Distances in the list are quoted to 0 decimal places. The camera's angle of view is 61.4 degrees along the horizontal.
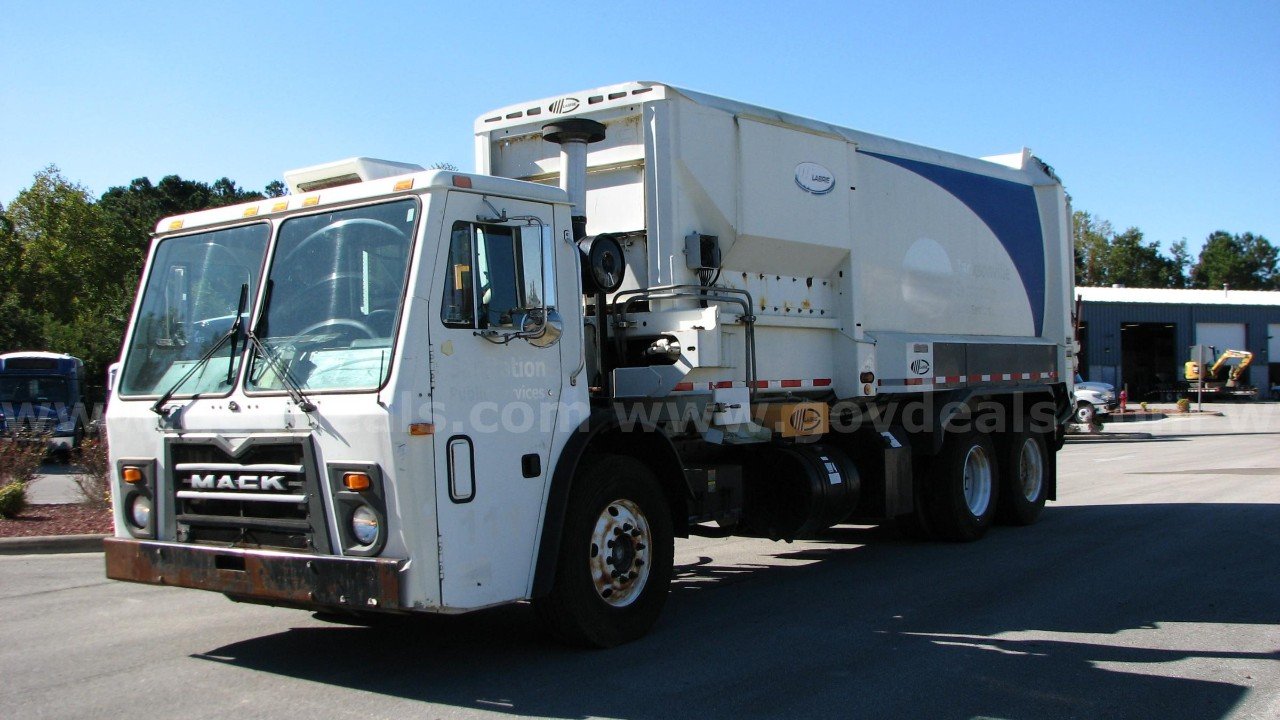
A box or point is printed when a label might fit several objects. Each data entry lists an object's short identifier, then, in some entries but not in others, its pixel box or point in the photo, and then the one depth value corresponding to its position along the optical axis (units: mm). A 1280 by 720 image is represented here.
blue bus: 26844
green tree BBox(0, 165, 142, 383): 54375
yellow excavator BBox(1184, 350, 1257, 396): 51750
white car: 34562
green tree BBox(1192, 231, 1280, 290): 123812
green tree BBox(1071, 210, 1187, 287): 90000
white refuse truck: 5469
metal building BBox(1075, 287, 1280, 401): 54531
